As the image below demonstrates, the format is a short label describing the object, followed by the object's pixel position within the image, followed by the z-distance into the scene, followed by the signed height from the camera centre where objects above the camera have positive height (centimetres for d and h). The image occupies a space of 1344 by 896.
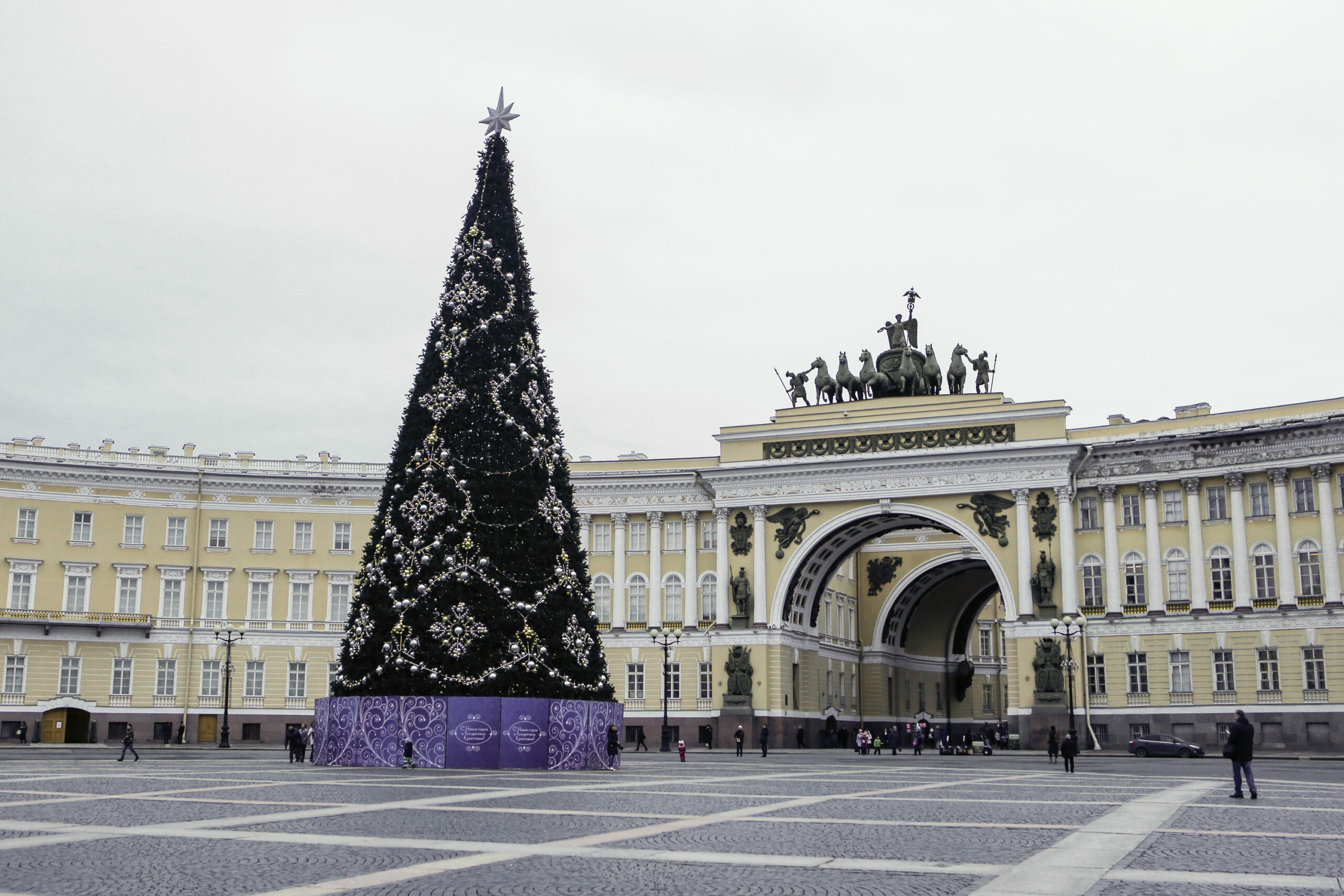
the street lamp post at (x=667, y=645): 5945 +126
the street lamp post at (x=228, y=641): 5691 +138
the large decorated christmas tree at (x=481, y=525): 3278 +372
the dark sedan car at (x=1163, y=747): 5334 -313
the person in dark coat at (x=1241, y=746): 2339 -133
